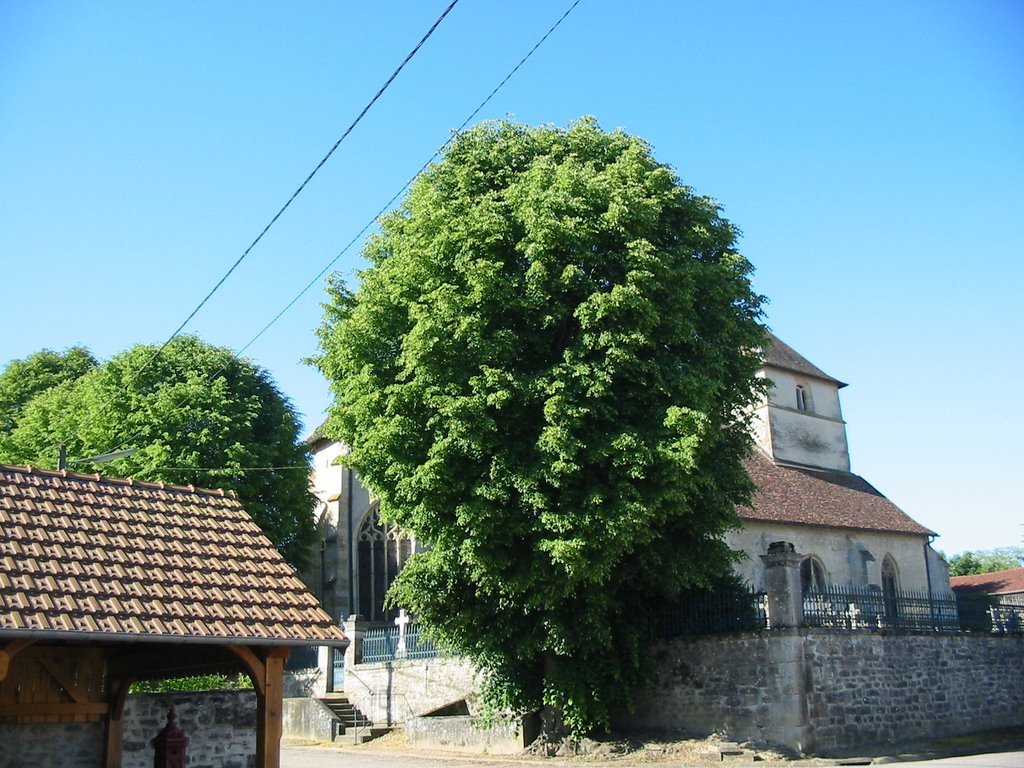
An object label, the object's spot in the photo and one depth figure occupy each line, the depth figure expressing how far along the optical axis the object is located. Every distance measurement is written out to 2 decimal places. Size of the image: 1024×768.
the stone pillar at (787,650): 17.56
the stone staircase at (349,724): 24.00
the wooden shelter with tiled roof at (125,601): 8.90
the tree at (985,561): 73.81
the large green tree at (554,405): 17.11
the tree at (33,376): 41.28
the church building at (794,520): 30.31
